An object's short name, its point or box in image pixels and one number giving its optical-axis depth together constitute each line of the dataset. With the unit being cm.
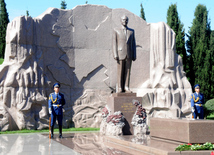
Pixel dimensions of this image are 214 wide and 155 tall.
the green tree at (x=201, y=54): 1817
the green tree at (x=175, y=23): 1836
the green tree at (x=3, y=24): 1986
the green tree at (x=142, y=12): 2398
